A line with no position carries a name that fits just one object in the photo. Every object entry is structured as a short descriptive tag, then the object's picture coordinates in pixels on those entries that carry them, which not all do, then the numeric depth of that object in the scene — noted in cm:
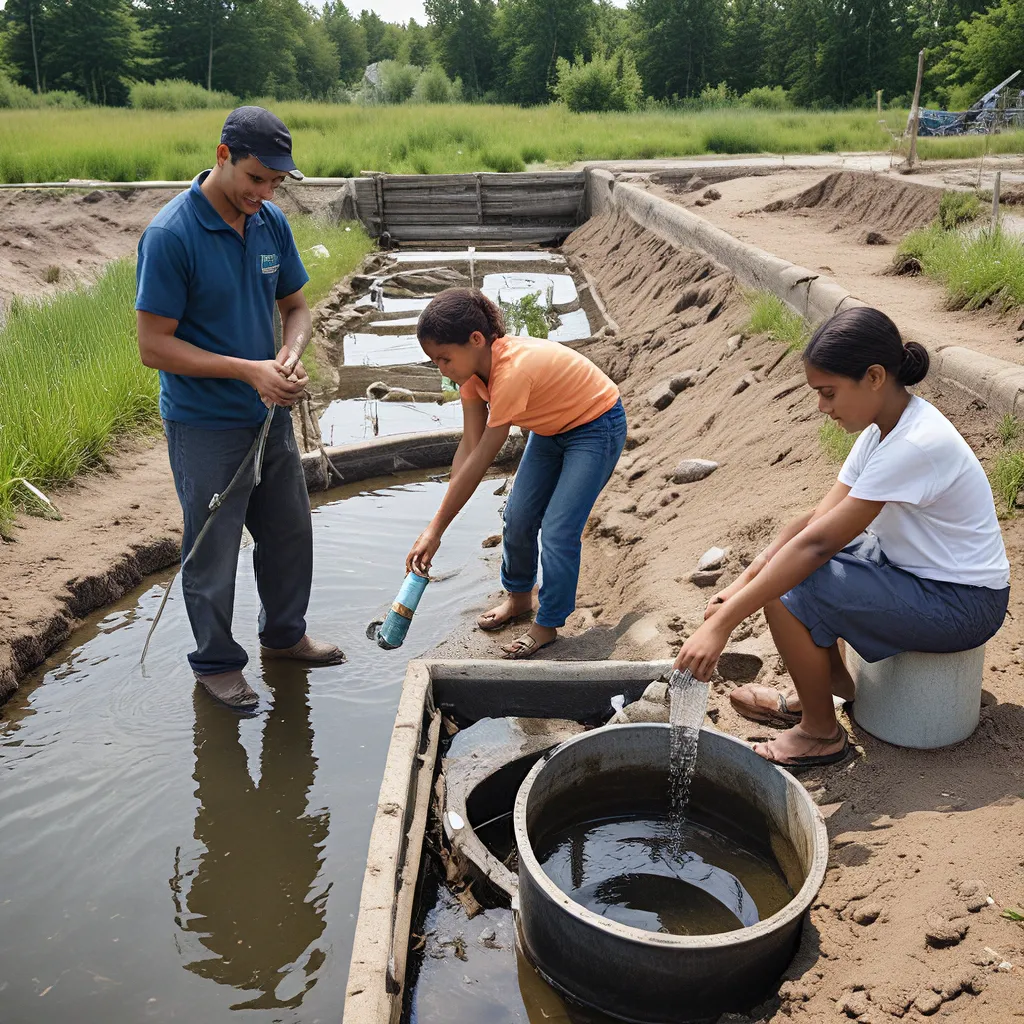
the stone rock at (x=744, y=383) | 544
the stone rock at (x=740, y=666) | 325
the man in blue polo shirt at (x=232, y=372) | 310
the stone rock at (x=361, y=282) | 1183
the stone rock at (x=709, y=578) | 381
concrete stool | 250
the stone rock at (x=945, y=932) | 193
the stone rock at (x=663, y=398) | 621
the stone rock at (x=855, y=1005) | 188
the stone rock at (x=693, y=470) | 488
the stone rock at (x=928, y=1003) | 182
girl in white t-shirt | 234
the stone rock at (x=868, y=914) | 213
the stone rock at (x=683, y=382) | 623
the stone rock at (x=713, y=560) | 386
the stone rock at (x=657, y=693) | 296
